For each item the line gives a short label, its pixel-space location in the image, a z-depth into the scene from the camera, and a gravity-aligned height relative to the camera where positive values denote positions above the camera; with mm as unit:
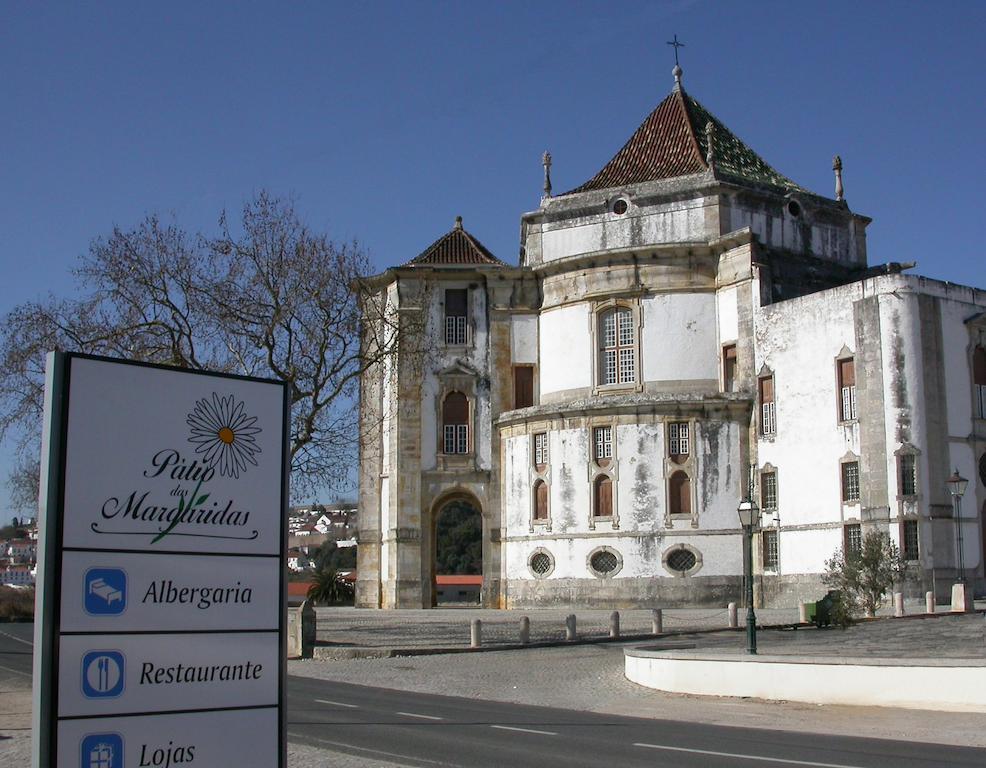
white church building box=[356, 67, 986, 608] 40844 +5547
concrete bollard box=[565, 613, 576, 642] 31219 -1862
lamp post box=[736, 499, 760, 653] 23672 +567
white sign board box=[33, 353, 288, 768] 5395 -66
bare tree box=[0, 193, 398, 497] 32312 +5953
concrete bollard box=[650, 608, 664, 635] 32594 -1806
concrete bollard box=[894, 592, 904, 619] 33594 -1447
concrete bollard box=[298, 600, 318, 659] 29047 -1755
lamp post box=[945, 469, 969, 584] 39562 +955
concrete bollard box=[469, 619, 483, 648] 29766 -1906
